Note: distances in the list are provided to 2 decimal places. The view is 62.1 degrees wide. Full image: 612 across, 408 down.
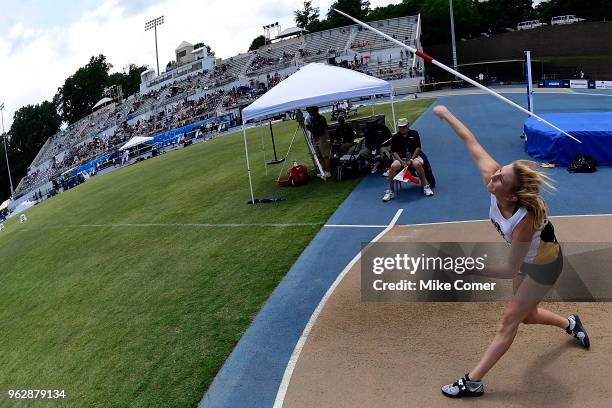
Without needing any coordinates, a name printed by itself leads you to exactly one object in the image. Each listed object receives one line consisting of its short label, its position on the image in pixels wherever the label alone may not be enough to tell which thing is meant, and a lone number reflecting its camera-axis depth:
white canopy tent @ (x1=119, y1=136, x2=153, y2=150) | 39.30
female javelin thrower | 3.98
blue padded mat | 12.20
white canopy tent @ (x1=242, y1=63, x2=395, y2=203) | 13.16
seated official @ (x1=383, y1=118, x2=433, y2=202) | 11.66
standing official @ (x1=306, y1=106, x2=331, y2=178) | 14.71
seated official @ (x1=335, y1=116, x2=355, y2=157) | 16.09
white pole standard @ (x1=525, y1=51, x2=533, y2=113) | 14.85
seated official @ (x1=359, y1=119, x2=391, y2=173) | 14.63
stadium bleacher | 50.81
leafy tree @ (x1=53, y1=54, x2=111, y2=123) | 107.38
